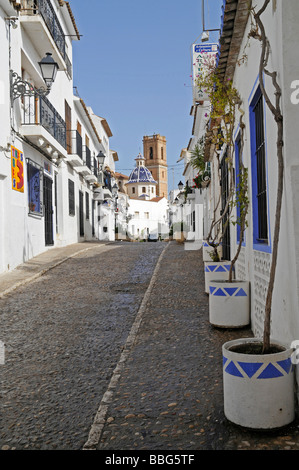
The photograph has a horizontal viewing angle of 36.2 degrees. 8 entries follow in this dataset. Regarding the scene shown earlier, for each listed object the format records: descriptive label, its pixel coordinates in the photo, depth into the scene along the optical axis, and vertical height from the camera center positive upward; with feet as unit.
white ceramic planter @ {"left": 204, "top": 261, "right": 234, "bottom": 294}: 22.67 -2.05
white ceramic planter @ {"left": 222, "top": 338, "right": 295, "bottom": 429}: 9.16 -3.28
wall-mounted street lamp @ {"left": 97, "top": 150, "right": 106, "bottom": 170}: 77.51 +12.86
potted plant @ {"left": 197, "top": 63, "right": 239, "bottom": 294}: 18.86 +5.09
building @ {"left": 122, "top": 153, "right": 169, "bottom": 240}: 220.23 +12.71
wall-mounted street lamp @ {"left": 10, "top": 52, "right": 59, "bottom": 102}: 33.81 +11.88
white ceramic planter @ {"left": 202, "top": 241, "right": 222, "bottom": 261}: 32.32 -1.49
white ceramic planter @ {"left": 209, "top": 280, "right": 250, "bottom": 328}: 17.49 -2.89
